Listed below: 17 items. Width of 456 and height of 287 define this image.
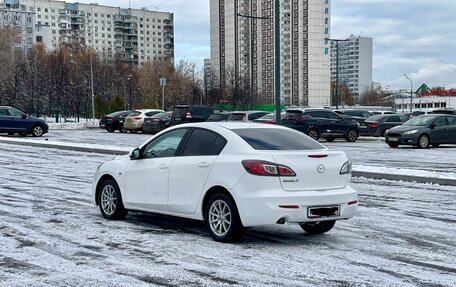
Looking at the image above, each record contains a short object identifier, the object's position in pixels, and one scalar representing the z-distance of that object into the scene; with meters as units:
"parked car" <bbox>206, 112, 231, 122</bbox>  34.41
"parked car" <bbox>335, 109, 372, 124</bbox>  41.65
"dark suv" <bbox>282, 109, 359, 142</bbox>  30.78
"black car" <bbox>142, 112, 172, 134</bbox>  38.94
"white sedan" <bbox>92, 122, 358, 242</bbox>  7.52
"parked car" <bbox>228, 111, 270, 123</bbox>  31.80
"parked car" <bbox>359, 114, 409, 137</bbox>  36.03
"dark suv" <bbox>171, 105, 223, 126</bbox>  36.38
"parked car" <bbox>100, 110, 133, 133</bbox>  43.69
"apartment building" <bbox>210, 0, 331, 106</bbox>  126.69
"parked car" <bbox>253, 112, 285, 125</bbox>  29.51
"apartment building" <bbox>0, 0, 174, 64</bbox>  161.50
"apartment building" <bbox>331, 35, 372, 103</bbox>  177.50
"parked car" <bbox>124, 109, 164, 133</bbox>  41.44
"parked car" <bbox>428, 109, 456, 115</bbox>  37.24
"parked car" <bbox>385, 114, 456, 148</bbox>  26.70
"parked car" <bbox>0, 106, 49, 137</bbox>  35.09
